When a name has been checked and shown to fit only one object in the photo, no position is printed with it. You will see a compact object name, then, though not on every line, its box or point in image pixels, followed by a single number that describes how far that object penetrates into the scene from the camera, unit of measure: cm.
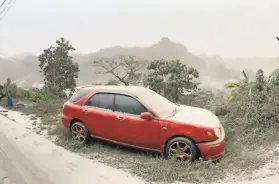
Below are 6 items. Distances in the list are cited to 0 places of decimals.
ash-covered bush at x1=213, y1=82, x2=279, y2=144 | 629
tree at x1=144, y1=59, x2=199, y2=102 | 1312
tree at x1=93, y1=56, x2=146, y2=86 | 1656
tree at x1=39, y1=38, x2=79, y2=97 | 1825
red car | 543
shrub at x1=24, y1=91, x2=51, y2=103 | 1182
